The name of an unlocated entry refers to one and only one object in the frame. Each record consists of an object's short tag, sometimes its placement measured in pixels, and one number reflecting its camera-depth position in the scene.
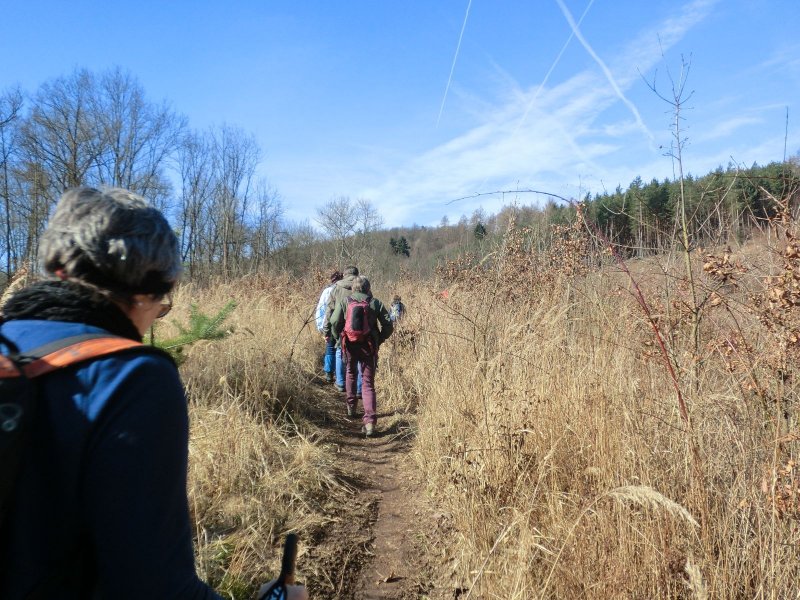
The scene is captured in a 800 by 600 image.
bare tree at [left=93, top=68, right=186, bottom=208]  31.83
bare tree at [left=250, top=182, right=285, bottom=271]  35.03
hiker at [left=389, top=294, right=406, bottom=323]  10.16
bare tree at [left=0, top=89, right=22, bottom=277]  27.78
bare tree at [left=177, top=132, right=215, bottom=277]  38.47
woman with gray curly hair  0.91
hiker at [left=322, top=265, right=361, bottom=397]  7.53
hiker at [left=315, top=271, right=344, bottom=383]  8.63
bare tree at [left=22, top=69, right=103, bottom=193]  28.23
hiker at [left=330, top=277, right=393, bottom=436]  6.19
